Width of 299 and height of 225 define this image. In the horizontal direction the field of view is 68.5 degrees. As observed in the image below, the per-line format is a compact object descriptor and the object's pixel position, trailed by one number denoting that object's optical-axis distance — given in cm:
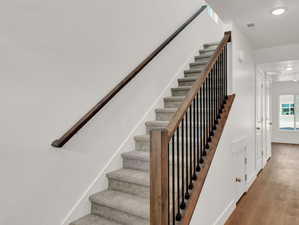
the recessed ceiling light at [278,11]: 263
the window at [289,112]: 888
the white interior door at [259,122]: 445
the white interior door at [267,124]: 550
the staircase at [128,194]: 189
